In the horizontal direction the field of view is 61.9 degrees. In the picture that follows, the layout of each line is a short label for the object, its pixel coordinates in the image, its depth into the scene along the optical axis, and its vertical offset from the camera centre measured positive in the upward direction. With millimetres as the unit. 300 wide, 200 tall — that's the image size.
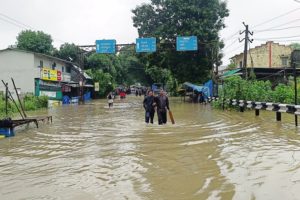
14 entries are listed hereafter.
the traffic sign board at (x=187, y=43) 23066 +4882
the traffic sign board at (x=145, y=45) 23424 +4882
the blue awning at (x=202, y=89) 25187 +692
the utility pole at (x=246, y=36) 19790 +4706
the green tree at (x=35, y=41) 34892 +8075
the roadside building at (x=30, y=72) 25458 +2806
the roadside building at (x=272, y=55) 32963 +5296
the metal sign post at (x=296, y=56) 20298 +3181
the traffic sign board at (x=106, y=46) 24140 +4983
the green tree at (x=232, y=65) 36897 +4509
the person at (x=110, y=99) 21052 -189
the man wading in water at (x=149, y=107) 11336 -469
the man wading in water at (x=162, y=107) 10931 -463
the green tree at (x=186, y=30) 25288 +6834
